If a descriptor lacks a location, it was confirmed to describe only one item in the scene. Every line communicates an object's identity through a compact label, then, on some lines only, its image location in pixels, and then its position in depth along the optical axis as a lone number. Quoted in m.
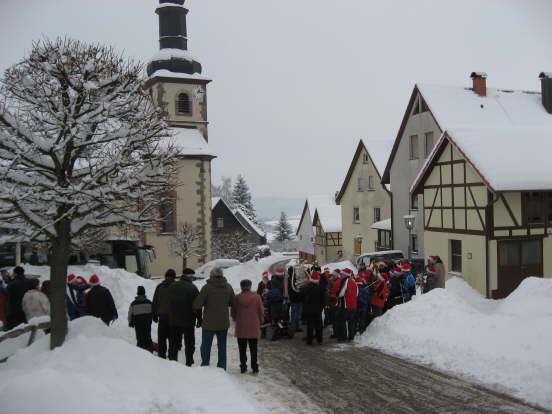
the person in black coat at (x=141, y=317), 9.95
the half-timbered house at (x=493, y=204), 19.00
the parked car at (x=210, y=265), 36.48
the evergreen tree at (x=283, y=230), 97.38
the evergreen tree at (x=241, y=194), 83.31
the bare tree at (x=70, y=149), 8.59
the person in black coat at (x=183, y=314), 9.34
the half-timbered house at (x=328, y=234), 51.88
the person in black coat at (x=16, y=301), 11.05
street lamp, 23.09
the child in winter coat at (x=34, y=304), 10.80
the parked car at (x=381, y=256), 28.02
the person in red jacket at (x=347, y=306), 12.30
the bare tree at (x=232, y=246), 56.47
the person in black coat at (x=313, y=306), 12.00
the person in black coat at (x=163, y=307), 9.73
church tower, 40.53
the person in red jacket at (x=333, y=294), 12.68
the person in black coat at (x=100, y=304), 10.89
